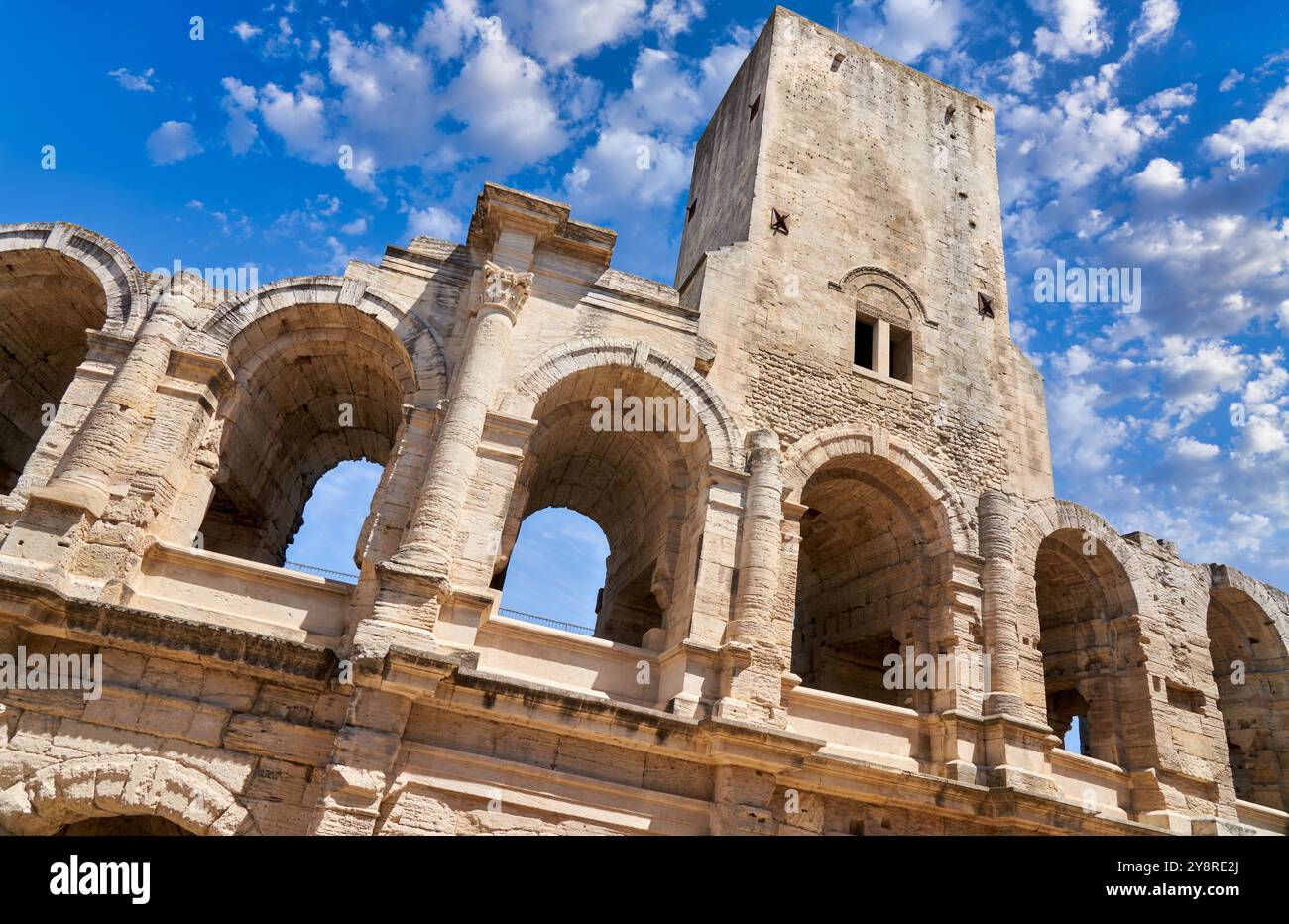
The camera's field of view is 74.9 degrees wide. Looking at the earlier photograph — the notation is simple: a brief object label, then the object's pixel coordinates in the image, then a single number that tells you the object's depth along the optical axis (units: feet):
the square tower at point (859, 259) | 41.86
